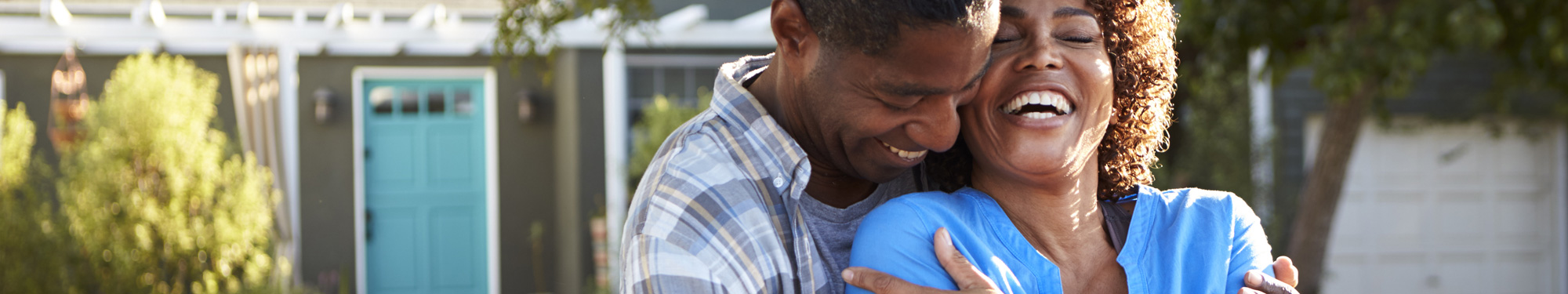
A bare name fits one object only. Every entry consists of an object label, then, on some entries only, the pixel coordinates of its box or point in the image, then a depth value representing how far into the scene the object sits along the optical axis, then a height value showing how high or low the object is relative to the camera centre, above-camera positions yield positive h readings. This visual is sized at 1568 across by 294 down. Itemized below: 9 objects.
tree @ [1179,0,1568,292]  4.54 +0.37
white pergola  7.50 +0.83
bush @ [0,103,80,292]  6.48 -0.46
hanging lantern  7.68 +0.41
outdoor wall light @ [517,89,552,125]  8.95 +0.34
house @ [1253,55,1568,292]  8.63 -0.46
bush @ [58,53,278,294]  6.34 -0.20
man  1.48 +0.00
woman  1.62 -0.08
